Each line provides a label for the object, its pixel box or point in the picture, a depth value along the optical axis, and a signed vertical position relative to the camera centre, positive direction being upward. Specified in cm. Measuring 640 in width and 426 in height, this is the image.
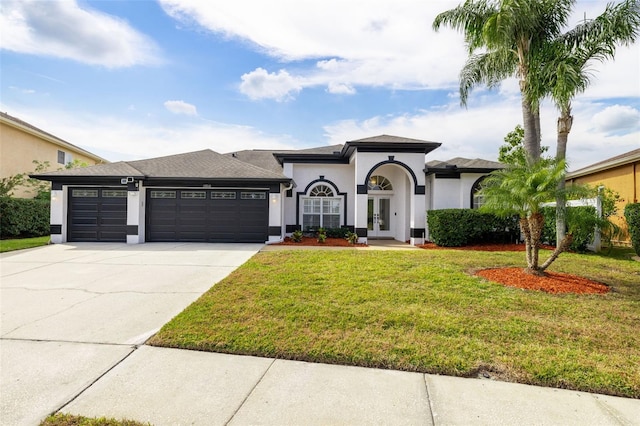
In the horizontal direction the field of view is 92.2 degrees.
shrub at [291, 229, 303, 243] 1375 -88
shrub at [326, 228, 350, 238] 1494 -70
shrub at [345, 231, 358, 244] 1348 -89
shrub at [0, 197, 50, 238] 1497 -5
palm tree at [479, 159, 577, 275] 643 +50
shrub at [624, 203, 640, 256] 951 -12
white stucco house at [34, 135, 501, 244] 1333 +98
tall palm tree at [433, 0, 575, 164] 1000 +635
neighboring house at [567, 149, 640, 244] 1324 +202
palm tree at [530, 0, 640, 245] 952 +553
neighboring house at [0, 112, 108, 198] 1723 +425
